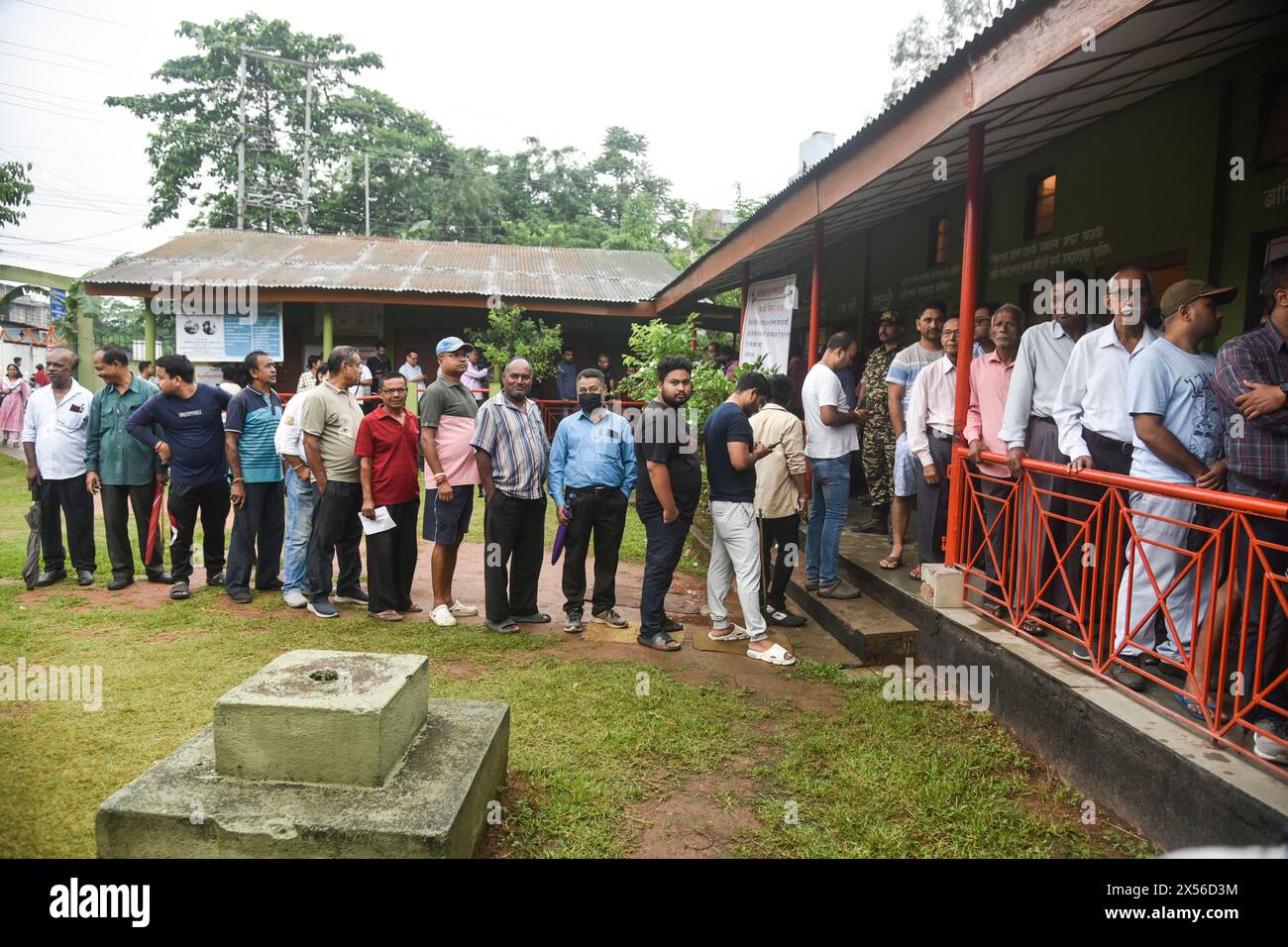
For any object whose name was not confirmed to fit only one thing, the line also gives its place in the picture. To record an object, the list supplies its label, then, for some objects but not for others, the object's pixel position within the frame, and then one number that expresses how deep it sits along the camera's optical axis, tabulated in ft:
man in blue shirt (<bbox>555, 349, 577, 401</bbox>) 50.26
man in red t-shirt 19.22
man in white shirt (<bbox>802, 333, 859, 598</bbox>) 19.52
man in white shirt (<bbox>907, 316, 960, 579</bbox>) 18.15
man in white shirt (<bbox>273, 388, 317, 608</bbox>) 20.04
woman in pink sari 57.98
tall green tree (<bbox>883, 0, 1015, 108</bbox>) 87.71
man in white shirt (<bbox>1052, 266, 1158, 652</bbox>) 13.17
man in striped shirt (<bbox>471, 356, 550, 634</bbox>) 18.61
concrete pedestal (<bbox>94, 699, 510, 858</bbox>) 8.49
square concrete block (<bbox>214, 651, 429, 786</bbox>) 9.17
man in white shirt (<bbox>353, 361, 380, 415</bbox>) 36.78
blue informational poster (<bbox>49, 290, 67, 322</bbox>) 86.89
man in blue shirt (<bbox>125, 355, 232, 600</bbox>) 21.17
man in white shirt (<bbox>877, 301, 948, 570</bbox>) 20.20
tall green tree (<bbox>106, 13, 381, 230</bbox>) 98.32
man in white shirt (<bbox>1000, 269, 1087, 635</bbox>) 14.58
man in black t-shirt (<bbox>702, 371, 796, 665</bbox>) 17.06
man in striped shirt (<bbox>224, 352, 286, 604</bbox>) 20.83
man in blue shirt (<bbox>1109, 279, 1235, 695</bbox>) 11.56
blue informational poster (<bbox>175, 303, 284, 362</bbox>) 49.67
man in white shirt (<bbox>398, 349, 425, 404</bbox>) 46.78
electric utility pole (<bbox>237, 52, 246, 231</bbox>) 92.99
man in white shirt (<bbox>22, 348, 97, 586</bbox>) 22.07
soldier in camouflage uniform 23.32
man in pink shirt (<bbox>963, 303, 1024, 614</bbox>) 16.20
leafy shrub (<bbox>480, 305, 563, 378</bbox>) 49.29
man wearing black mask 19.11
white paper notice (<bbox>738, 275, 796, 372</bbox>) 29.25
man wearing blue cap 19.38
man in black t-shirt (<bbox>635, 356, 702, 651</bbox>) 17.72
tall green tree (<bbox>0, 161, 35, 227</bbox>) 42.57
